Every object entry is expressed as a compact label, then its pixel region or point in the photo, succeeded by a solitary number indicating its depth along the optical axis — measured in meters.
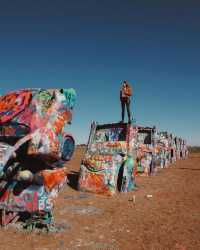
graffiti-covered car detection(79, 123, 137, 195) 10.66
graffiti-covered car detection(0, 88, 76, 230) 5.95
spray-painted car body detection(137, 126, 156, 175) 17.17
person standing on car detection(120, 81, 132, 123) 12.48
